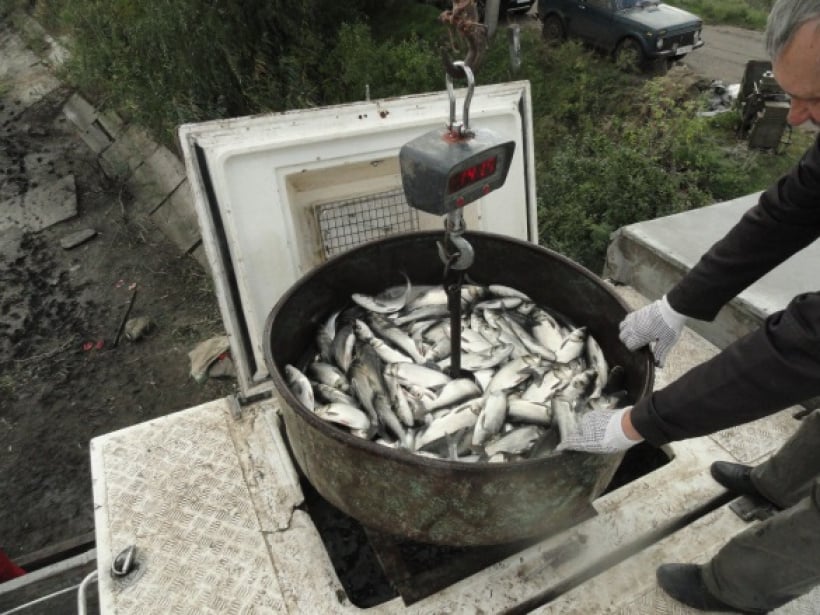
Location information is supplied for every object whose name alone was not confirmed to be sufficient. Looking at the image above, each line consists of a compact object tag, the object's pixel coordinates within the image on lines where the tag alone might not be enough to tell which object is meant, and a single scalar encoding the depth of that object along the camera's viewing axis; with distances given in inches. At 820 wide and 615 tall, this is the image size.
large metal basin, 70.1
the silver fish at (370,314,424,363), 108.8
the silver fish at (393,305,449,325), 115.8
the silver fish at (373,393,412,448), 92.8
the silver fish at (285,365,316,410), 93.8
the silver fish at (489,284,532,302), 119.4
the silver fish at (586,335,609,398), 101.3
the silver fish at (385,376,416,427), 95.0
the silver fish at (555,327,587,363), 105.6
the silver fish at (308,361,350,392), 102.5
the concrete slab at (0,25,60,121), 405.4
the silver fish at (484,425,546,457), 89.5
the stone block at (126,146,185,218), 296.8
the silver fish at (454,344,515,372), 105.0
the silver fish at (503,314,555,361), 108.0
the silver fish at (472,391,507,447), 91.4
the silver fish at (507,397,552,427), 93.7
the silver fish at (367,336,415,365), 106.3
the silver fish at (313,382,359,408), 98.0
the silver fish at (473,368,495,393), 101.3
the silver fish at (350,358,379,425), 97.0
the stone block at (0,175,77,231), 301.3
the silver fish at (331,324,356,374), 107.3
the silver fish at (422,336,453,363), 108.0
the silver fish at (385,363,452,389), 100.9
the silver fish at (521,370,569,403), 98.0
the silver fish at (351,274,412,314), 115.1
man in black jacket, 63.7
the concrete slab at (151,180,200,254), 275.3
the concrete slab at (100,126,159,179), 321.7
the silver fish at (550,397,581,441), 88.9
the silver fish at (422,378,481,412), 97.1
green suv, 413.7
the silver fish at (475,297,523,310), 116.7
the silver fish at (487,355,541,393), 99.3
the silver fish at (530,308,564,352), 110.6
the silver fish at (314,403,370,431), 90.6
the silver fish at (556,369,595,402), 97.3
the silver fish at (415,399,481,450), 91.0
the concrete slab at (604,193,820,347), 128.0
